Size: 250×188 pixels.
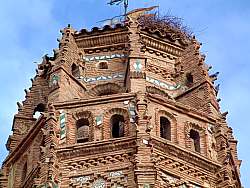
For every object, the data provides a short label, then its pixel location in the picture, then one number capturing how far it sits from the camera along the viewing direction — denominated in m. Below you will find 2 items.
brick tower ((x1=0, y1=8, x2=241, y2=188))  18.98
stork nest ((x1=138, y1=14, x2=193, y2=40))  24.39
